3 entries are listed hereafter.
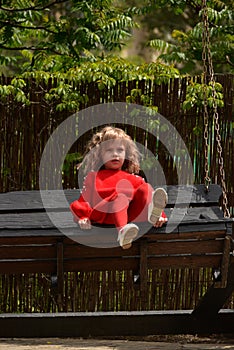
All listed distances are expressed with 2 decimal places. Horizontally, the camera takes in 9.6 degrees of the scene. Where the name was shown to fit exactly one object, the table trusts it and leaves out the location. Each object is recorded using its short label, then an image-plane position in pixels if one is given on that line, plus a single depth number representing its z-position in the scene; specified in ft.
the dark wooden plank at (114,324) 33.48
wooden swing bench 26.53
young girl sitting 26.31
